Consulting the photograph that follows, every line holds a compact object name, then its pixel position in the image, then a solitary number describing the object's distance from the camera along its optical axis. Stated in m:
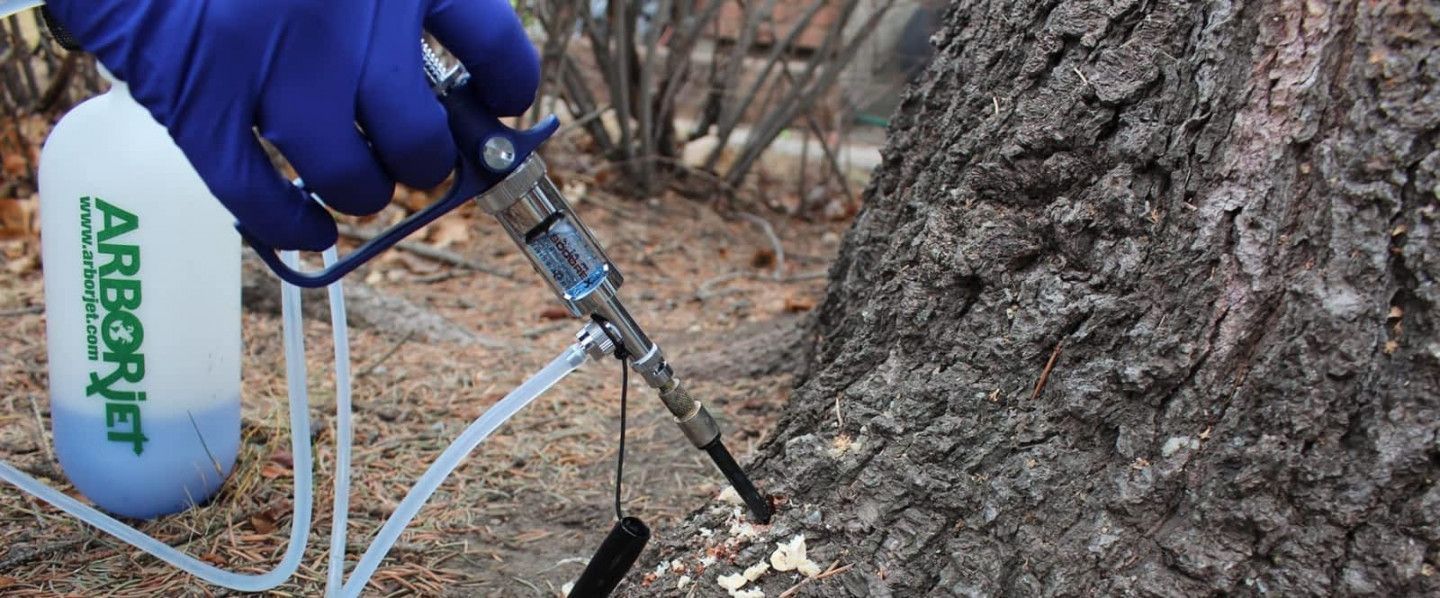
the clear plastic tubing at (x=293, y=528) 1.10
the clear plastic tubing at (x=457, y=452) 1.06
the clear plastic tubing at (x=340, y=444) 1.09
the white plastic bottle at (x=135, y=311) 1.11
